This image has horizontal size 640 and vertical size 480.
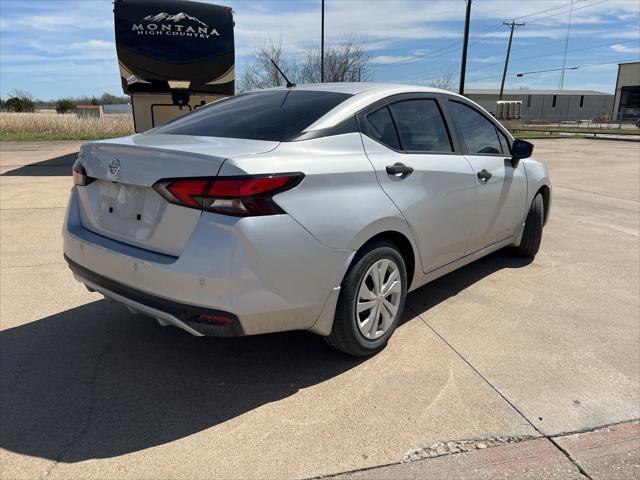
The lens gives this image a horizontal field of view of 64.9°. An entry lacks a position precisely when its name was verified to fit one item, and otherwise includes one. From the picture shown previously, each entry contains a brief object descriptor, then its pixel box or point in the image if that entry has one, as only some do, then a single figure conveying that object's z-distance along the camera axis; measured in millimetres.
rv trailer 9992
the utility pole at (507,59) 50406
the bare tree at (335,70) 33406
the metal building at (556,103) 78375
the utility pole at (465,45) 25203
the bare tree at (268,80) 30694
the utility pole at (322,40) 27350
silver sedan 2410
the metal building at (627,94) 62281
